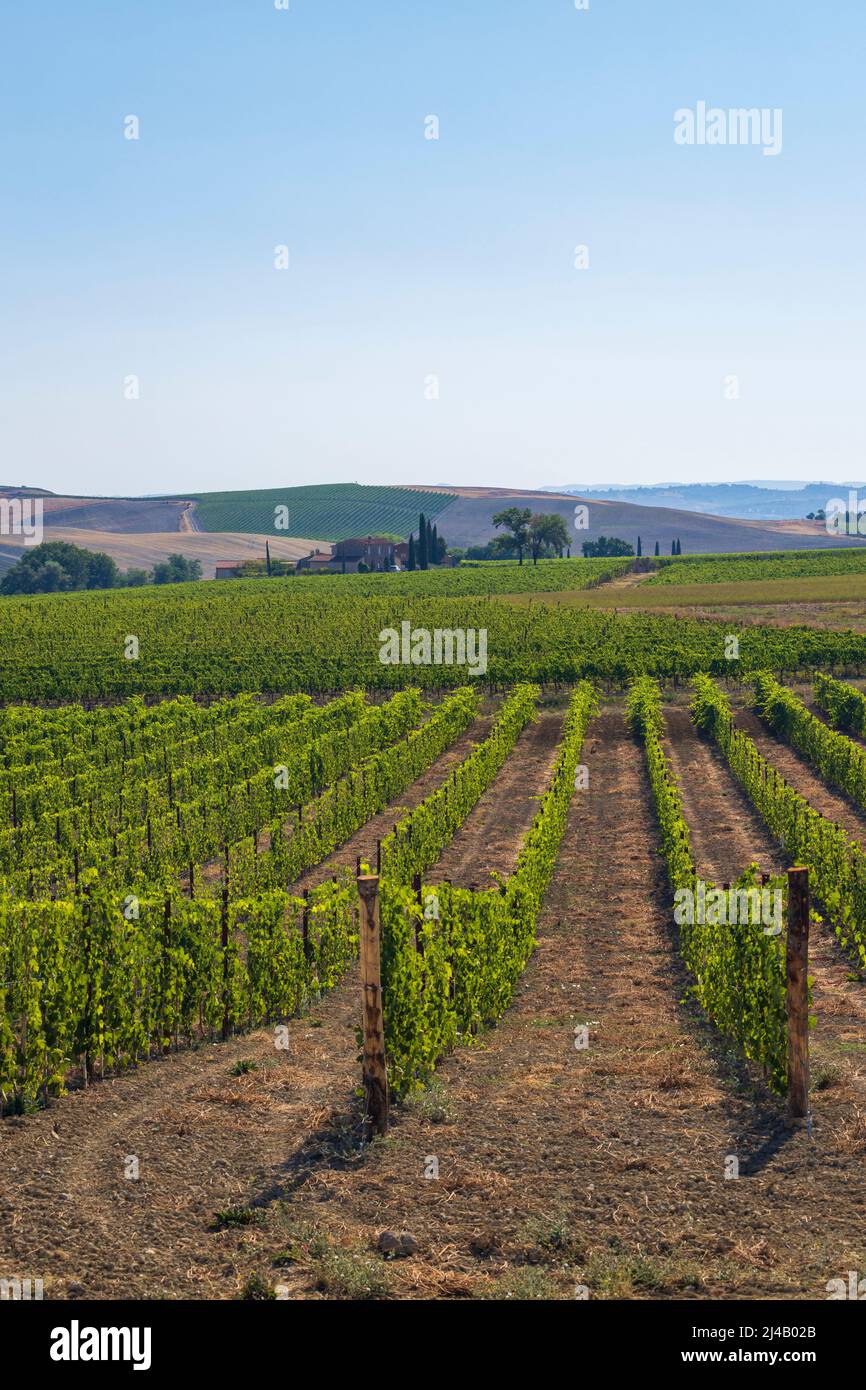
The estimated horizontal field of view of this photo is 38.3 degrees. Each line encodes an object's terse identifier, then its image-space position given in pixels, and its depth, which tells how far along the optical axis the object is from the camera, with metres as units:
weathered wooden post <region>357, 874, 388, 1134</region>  11.50
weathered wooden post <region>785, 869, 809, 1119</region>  11.46
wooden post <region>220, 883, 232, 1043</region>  14.76
